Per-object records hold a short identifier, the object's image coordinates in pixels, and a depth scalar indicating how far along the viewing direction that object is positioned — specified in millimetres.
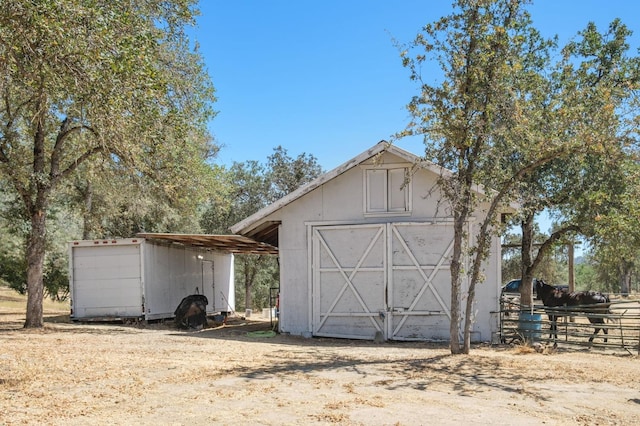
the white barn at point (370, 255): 14008
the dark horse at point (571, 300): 13523
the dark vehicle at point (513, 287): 34044
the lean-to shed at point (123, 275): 17625
